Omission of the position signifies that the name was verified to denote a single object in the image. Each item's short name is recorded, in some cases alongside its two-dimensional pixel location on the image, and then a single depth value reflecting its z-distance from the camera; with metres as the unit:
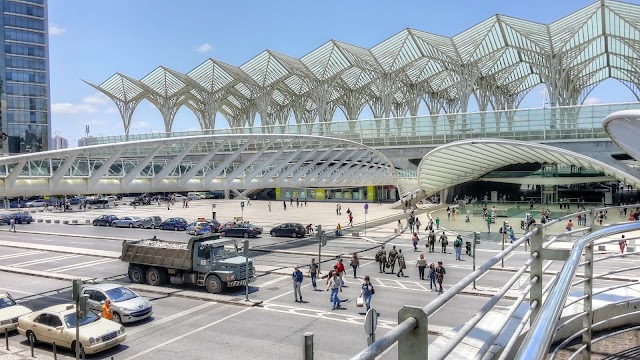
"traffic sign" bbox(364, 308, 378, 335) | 9.06
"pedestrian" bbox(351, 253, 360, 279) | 22.48
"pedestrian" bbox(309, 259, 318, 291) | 20.30
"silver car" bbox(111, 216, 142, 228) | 45.53
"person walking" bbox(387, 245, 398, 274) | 23.56
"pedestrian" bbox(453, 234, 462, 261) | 26.72
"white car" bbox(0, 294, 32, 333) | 14.94
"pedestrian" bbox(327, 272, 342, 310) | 17.25
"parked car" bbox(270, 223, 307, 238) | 37.25
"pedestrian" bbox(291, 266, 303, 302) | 18.14
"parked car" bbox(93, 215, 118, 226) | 46.85
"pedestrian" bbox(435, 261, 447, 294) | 19.45
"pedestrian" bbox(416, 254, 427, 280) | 21.57
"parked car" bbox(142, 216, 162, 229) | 44.41
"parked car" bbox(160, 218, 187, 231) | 43.00
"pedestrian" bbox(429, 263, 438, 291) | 19.75
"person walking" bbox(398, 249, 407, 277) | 22.64
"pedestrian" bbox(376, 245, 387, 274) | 23.62
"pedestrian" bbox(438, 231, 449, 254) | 29.68
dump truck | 19.80
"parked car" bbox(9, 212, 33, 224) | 49.56
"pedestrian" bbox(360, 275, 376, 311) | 16.45
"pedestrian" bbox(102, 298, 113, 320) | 14.98
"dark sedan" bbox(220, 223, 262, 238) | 37.66
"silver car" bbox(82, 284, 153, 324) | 15.59
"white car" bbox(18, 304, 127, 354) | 12.98
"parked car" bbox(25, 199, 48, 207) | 75.41
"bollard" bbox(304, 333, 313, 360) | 5.22
